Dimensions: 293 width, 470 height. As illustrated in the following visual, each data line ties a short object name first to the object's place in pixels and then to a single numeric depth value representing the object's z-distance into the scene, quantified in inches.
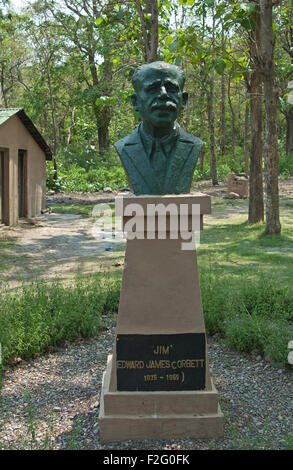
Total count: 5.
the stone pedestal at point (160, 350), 133.9
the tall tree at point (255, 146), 411.8
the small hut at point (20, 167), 475.2
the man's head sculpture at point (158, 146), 133.1
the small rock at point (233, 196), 663.8
